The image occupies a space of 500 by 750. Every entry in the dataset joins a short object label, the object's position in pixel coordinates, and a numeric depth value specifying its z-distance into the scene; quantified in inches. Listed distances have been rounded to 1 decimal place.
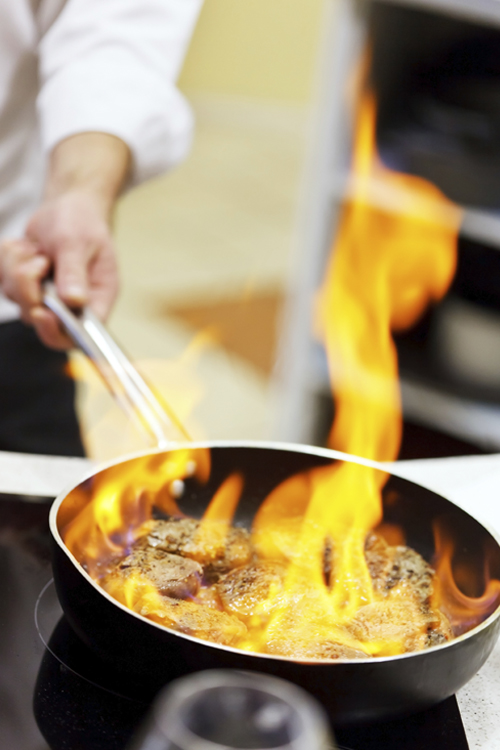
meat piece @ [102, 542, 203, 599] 51.1
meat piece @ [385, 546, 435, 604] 52.8
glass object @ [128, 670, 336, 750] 39.2
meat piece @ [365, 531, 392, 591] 53.3
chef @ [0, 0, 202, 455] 66.6
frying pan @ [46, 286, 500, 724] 47.2
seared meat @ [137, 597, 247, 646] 49.3
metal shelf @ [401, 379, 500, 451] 100.5
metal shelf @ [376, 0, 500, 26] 85.5
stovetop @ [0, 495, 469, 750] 48.6
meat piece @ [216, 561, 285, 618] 51.3
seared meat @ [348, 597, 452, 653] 50.3
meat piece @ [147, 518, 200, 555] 53.5
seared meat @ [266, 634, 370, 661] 48.8
